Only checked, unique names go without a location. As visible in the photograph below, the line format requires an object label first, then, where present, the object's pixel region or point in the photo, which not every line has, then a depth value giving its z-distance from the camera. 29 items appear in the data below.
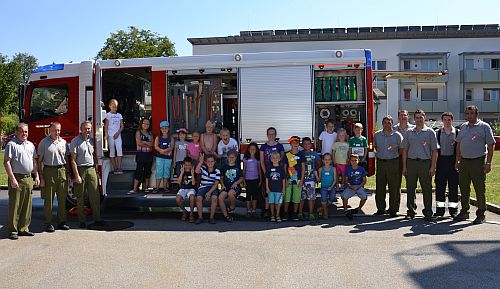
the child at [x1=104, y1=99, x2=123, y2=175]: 9.39
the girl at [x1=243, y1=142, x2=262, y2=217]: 8.71
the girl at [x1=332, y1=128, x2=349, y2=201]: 8.84
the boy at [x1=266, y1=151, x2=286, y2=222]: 8.48
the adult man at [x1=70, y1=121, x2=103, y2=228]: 8.33
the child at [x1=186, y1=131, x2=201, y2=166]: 9.10
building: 43.78
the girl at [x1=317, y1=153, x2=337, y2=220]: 8.68
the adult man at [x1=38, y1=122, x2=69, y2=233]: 8.02
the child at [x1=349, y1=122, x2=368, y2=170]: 8.92
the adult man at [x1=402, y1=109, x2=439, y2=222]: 8.41
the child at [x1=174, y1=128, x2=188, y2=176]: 9.22
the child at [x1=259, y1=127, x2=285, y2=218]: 8.70
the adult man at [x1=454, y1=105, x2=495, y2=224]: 8.07
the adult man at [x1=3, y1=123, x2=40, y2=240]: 7.49
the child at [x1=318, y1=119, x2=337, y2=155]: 9.03
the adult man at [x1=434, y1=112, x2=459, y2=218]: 8.58
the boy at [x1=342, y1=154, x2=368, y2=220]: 8.69
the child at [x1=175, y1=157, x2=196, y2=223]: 8.73
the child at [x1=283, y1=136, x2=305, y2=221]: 8.59
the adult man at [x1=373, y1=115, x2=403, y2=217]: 8.77
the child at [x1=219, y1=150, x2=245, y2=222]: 8.66
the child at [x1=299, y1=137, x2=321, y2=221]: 8.63
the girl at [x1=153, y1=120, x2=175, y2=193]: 9.19
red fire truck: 9.12
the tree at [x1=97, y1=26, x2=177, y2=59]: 39.97
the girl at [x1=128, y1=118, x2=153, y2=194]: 9.31
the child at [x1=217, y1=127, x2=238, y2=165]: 8.98
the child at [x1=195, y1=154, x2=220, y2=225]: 8.63
